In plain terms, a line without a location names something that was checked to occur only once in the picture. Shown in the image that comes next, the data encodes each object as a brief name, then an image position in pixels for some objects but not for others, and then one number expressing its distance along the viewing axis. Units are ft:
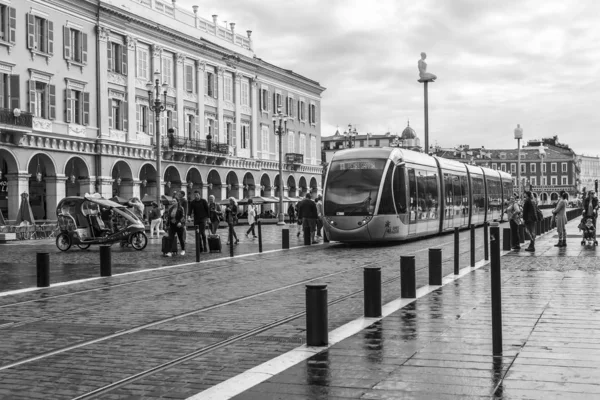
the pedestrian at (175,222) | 70.79
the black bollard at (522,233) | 81.35
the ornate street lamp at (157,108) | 116.24
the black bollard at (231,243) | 70.69
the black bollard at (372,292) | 31.81
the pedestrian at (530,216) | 69.62
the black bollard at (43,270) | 46.78
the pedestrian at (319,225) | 94.02
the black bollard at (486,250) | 60.24
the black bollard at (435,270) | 43.39
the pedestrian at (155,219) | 109.50
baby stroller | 76.28
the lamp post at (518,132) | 150.51
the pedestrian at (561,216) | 74.08
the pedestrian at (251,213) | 114.26
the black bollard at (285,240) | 81.35
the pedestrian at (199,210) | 73.72
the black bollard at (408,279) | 37.83
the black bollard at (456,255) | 50.24
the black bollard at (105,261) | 53.01
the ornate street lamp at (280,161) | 168.33
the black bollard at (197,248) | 63.52
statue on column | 105.19
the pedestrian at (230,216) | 76.04
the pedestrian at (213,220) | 87.94
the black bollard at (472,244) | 55.77
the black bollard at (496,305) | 23.94
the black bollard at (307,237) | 88.54
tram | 80.84
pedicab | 81.71
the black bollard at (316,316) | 26.09
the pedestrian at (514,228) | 71.15
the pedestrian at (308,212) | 91.36
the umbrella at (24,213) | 114.21
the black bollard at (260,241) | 75.97
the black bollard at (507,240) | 71.19
